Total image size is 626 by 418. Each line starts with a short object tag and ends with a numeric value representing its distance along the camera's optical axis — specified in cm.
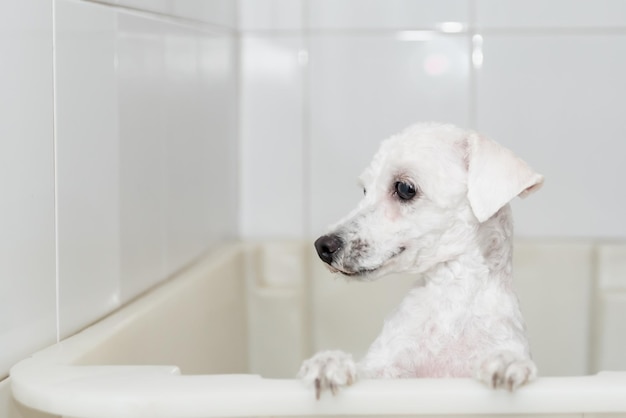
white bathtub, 104
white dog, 137
